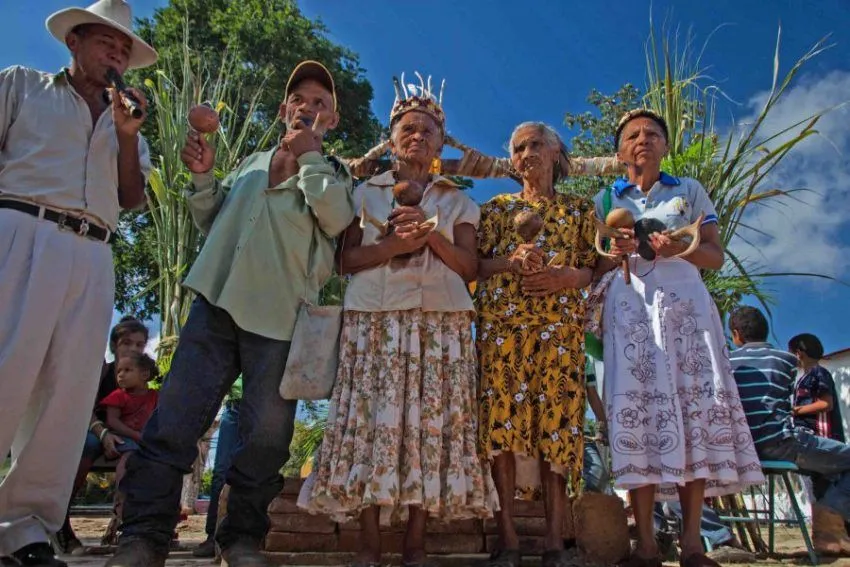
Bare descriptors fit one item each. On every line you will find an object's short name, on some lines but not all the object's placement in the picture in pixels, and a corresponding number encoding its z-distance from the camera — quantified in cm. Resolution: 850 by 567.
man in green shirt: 251
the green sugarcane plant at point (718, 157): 507
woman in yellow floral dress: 291
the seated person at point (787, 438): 425
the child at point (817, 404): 532
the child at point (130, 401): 442
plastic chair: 406
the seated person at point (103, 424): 393
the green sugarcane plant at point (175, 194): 706
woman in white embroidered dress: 286
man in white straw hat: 251
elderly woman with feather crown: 272
